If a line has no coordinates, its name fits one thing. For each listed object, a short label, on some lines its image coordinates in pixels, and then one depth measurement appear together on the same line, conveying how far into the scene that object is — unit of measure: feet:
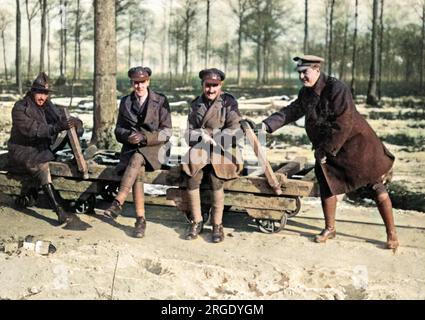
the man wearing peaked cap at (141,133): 19.01
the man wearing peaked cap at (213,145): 18.26
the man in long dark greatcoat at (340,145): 17.21
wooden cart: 18.72
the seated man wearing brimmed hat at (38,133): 19.94
